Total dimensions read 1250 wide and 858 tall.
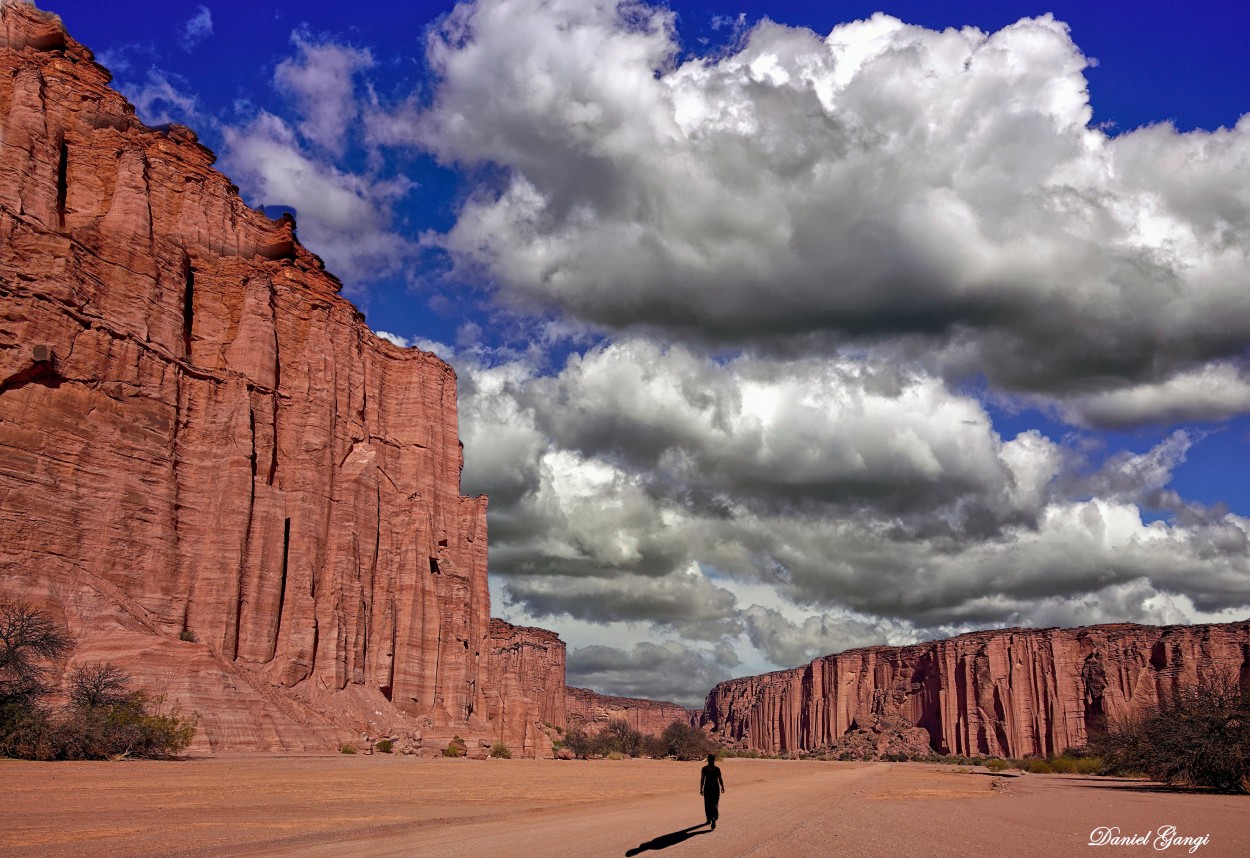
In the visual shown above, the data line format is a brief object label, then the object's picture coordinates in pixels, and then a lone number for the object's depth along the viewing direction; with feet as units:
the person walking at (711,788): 62.64
